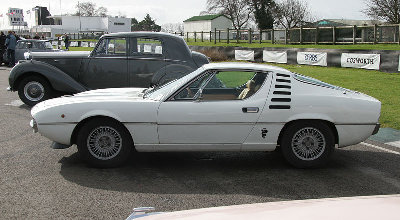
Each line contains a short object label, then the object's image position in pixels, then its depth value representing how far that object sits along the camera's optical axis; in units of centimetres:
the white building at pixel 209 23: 8894
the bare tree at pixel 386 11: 4347
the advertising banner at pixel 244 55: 2605
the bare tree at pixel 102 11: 13150
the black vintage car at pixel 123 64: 1016
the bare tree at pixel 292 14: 8294
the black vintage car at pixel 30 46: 2114
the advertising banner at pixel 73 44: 5056
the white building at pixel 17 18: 6656
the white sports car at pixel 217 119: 560
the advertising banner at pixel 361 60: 1854
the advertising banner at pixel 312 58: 2148
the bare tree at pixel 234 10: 8619
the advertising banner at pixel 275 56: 2370
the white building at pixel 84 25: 10788
